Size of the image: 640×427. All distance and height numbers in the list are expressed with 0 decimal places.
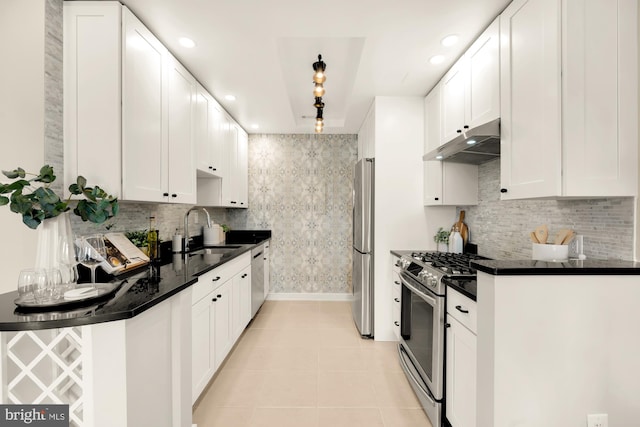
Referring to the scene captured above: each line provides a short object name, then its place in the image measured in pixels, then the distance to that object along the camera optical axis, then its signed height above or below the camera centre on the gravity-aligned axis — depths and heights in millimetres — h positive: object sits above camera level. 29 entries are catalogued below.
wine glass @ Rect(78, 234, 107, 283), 1425 -197
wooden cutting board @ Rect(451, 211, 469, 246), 2827 -148
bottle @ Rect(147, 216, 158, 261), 2285 -238
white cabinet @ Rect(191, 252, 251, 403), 1968 -839
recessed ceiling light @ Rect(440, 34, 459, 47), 2029 +1231
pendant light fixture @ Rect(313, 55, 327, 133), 2133 +1010
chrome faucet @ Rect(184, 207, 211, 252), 2822 -245
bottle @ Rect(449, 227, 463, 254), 2758 -284
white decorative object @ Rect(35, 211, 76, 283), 1255 -142
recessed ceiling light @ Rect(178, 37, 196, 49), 2051 +1227
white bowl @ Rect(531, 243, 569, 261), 1541 -212
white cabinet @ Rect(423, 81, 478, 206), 2732 +335
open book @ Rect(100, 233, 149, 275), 1764 -281
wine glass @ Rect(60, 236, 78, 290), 1291 -223
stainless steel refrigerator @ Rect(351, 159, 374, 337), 3094 -330
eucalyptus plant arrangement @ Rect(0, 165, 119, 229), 1169 +42
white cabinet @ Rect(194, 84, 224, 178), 2679 +786
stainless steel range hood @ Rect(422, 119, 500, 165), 1828 +492
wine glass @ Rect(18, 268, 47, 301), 1189 -287
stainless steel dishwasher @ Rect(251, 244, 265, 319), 3454 -830
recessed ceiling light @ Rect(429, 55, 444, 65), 2281 +1224
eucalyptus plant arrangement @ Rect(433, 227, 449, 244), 2902 -234
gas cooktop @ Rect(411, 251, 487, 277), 1851 -374
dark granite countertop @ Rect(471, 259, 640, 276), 1205 -233
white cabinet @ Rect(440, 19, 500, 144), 1854 +918
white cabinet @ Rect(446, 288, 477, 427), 1475 -807
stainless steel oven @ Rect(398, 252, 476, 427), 1793 -772
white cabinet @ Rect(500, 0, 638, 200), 1340 +540
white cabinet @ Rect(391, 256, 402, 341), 2746 -809
